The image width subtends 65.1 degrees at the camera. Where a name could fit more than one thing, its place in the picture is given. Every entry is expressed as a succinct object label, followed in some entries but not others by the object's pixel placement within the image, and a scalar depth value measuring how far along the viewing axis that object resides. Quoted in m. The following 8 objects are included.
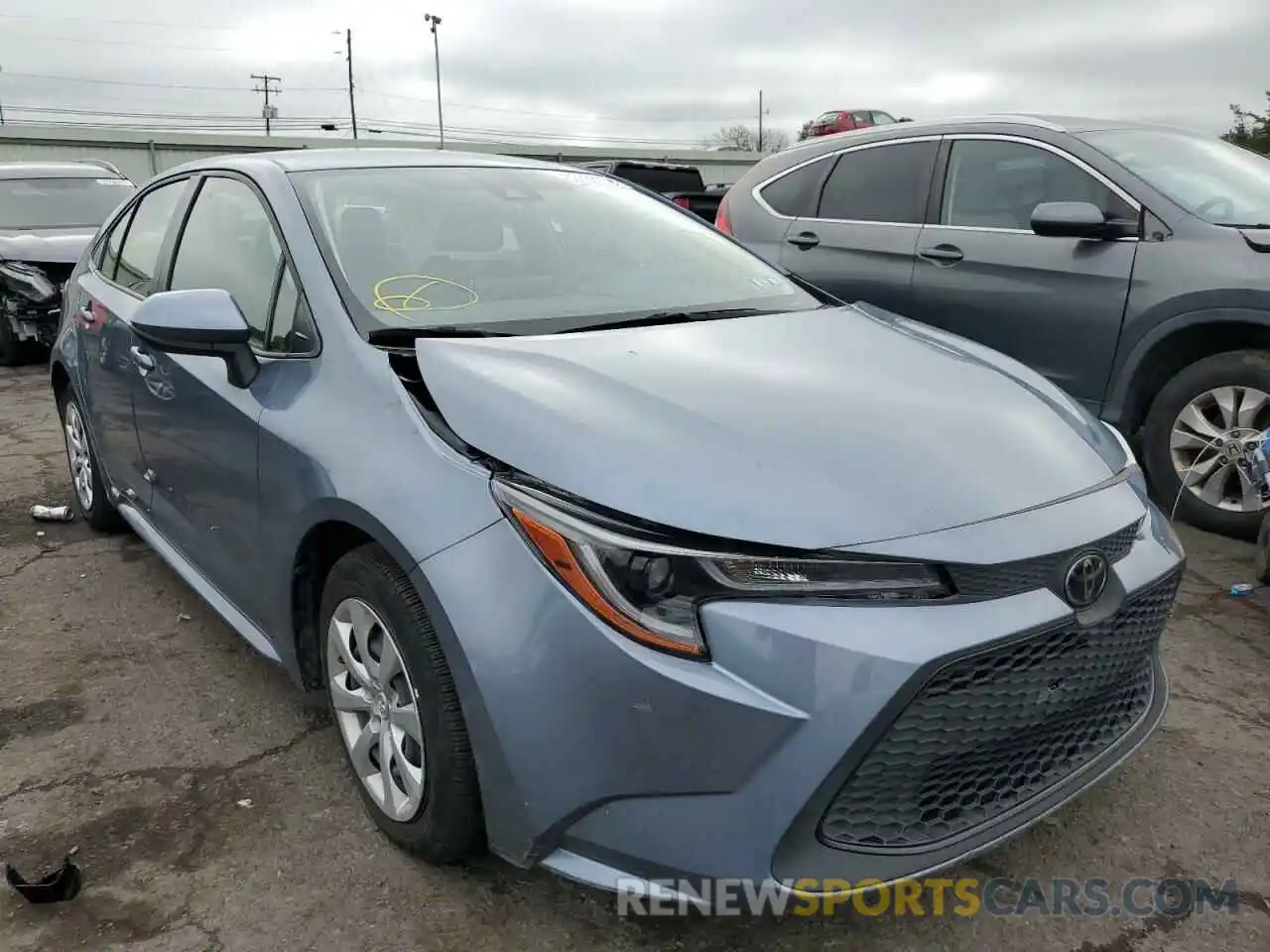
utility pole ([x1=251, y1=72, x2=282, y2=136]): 57.69
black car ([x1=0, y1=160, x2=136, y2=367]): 8.02
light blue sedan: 1.61
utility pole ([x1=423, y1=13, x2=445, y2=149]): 56.03
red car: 21.92
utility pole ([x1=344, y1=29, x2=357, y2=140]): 57.81
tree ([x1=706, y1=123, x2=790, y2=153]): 63.25
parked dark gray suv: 3.90
